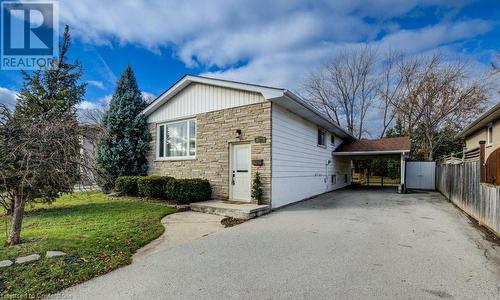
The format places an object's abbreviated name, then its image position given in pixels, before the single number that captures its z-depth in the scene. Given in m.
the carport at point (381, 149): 13.80
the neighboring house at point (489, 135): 5.52
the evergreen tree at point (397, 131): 24.42
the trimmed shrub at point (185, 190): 8.54
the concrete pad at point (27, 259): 3.47
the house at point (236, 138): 8.25
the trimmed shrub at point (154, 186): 9.17
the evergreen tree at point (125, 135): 11.27
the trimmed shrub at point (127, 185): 10.18
